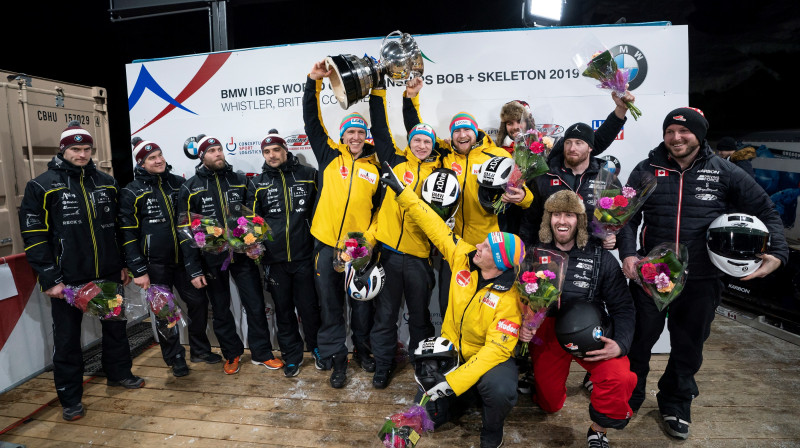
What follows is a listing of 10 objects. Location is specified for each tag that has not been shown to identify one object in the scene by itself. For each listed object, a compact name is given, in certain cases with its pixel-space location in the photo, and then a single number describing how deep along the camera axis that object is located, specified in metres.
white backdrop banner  4.11
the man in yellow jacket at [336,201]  3.78
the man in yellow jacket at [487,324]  2.72
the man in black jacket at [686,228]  2.93
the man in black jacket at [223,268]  3.99
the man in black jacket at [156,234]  3.80
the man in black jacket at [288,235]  3.96
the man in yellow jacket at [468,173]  3.53
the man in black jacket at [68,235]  3.33
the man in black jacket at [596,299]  2.78
